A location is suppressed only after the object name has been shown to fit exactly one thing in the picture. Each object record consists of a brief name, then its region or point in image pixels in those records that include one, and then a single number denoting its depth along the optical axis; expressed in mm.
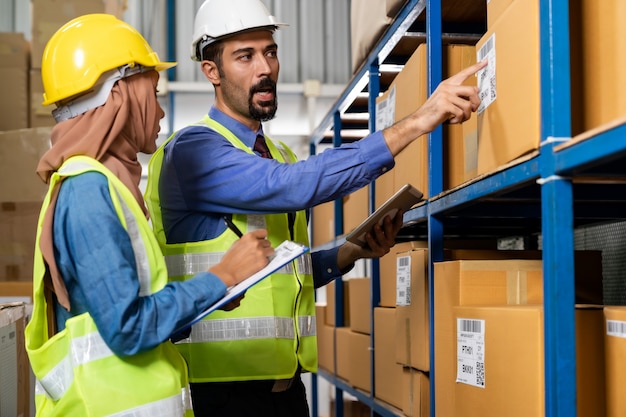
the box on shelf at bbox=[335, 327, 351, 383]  4520
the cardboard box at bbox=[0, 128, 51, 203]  4117
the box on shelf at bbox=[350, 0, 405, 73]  3145
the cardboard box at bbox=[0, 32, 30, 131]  4492
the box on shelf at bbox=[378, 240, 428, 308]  3267
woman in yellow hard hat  1682
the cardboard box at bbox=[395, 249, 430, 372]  2785
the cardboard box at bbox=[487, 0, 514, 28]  2031
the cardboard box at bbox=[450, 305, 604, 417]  1690
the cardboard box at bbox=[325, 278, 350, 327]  5043
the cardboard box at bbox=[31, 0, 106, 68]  4551
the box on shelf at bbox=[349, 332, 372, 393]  4016
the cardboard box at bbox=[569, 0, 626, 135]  1562
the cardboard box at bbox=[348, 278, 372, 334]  4039
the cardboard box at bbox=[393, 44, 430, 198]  2760
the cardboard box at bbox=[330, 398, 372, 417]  5797
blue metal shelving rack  1590
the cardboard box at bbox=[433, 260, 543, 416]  2217
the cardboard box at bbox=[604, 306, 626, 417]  1588
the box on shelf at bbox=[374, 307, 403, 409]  3338
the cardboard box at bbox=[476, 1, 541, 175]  1742
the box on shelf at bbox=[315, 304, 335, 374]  5035
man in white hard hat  2225
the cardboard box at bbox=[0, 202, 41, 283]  4090
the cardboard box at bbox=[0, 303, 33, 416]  2975
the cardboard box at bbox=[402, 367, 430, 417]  2863
